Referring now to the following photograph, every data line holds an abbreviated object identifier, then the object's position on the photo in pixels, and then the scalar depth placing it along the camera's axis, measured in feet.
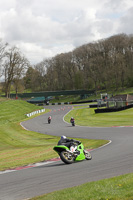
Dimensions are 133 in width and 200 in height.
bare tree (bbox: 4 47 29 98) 279.32
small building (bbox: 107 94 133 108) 200.34
